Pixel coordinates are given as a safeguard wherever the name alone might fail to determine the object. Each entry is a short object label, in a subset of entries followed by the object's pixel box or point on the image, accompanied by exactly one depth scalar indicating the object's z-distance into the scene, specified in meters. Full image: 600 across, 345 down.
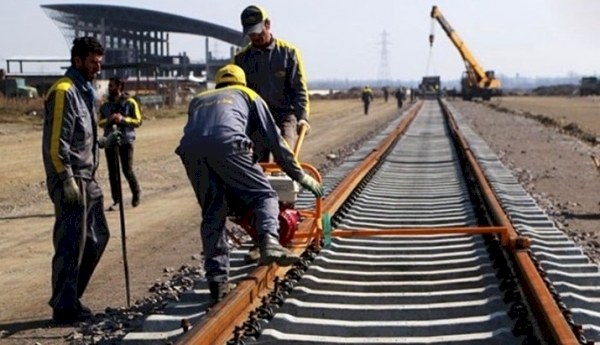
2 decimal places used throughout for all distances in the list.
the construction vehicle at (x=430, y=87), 98.19
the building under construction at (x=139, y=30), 117.94
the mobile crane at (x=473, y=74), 80.06
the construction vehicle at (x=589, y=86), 116.62
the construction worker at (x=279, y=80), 7.44
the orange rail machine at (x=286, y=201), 6.73
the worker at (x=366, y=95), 53.02
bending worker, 5.79
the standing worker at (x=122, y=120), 12.25
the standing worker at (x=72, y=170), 6.28
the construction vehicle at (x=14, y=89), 52.62
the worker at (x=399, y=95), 65.75
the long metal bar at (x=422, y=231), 7.18
